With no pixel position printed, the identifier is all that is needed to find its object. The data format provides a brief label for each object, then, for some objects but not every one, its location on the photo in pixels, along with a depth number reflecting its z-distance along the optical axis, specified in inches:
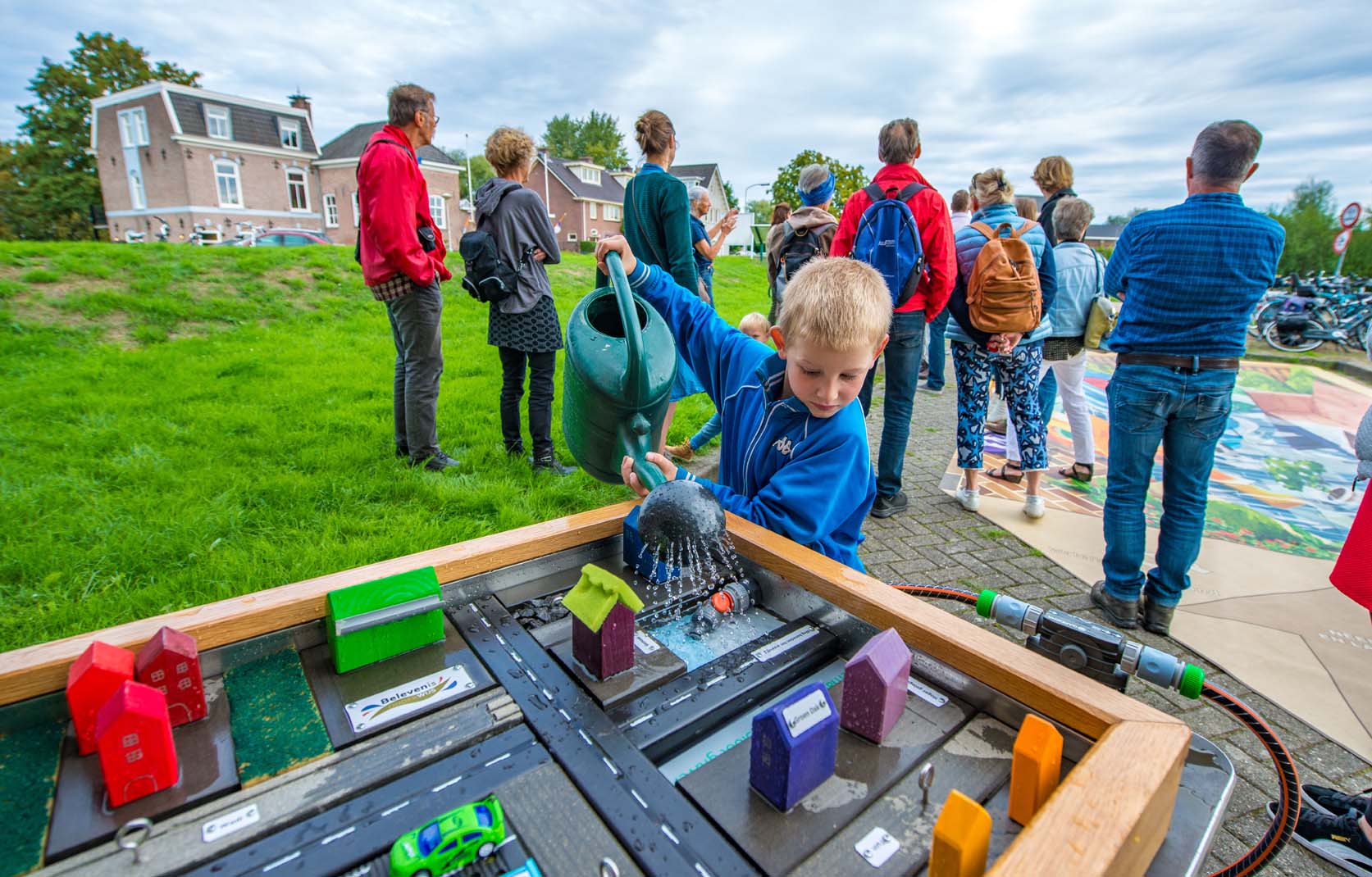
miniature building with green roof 37.2
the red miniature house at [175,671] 33.6
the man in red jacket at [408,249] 115.1
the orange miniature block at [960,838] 24.5
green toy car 25.3
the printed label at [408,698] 35.6
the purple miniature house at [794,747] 29.5
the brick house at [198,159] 1000.9
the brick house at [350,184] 1124.5
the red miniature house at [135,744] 28.5
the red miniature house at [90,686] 31.7
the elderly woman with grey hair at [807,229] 170.2
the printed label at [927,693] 38.8
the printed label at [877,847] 28.4
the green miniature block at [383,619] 39.0
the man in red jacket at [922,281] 125.6
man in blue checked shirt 88.1
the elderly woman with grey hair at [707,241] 171.6
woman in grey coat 131.6
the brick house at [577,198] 1459.2
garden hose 36.1
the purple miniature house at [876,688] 33.9
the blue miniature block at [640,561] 53.2
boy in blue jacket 51.1
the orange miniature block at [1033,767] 29.4
